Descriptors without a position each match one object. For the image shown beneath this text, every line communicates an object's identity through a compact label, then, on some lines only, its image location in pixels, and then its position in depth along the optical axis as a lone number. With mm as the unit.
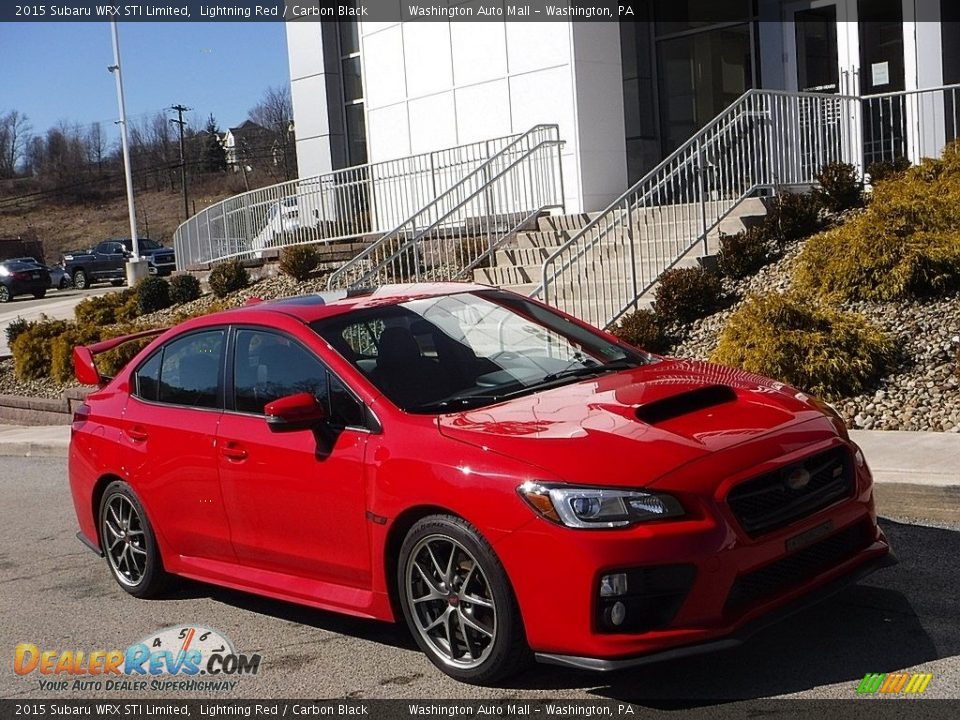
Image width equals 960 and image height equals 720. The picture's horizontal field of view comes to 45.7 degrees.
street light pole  29803
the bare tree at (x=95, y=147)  128500
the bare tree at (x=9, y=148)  129875
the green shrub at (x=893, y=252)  10594
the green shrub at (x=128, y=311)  21953
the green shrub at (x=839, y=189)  13289
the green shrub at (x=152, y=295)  22281
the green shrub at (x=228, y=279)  21734
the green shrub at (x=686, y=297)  11953
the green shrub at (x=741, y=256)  12594
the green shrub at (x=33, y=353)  18828
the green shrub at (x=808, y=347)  9430
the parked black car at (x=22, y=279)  41969
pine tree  121062
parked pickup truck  45844
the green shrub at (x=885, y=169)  13492
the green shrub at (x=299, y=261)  19953
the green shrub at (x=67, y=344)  18047
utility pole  92231
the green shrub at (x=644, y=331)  11492
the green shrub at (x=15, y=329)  20172
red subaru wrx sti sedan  4297
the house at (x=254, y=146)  109938
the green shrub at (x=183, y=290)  22609
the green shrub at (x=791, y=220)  13078
